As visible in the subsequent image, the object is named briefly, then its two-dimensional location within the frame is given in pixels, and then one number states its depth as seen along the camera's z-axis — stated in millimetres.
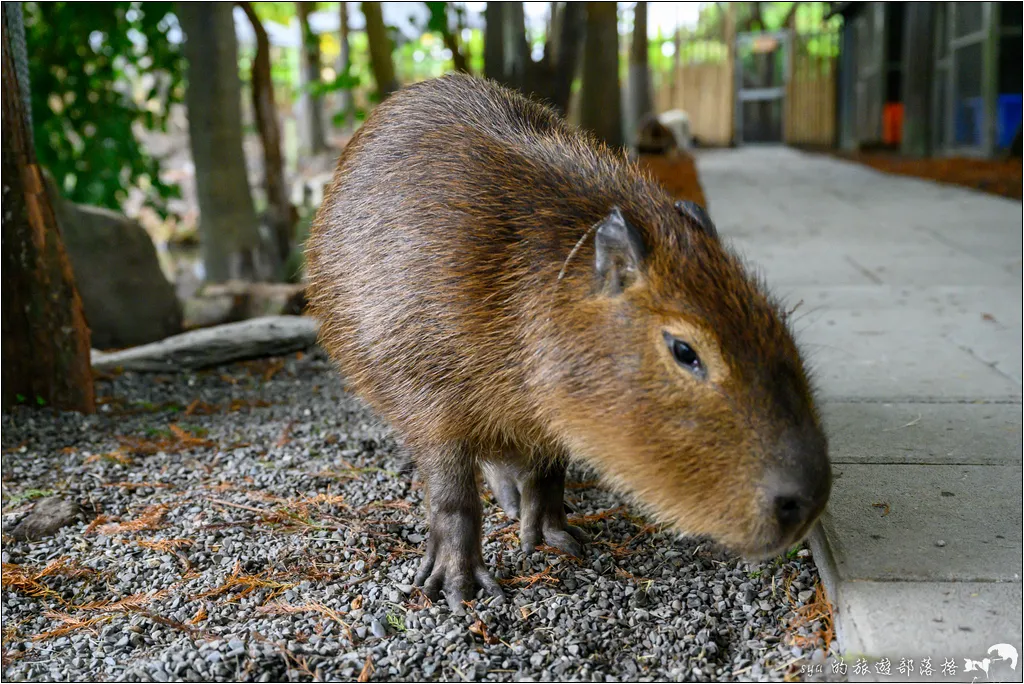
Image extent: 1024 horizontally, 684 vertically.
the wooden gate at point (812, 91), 18500
